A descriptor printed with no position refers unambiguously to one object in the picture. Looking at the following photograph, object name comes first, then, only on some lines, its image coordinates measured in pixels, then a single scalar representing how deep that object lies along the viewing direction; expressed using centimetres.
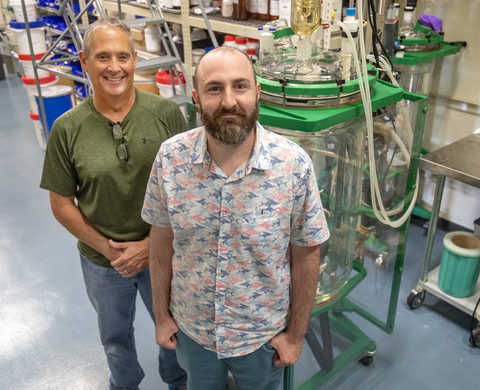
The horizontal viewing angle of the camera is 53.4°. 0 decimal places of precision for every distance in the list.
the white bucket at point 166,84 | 318
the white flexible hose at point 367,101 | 129
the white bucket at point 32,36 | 382
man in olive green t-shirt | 133
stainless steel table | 194
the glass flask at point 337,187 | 144
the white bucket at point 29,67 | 383
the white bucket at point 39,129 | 388
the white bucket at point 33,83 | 378
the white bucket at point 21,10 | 399
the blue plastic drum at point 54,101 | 379
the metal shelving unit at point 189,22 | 247
